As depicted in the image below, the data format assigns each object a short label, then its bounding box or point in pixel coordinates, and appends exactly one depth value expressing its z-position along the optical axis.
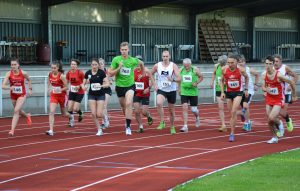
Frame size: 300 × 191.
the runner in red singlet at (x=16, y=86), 18.98
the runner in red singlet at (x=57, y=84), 19.80
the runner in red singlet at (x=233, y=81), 18.02
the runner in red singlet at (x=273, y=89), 17.00
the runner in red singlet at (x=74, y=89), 20.97
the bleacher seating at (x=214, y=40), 48.81
